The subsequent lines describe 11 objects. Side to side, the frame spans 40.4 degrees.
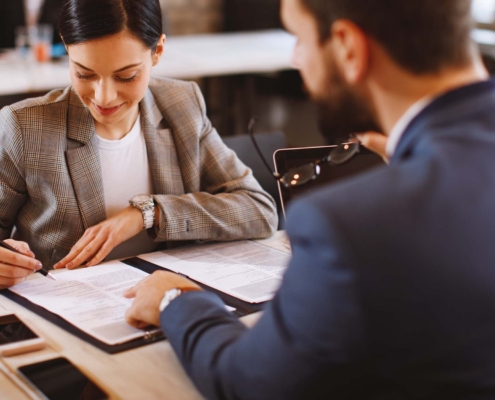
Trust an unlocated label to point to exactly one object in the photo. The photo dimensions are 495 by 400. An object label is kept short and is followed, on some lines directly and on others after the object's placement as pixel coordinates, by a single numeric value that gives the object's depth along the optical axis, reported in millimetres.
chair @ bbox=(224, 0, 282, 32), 5906
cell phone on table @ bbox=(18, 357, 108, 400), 1058
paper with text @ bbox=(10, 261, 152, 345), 1140
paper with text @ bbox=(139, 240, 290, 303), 1343
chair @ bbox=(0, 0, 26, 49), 4617
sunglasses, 1490
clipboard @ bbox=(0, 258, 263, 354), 1087
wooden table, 968
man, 708
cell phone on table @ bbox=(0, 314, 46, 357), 1075
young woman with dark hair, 1500
